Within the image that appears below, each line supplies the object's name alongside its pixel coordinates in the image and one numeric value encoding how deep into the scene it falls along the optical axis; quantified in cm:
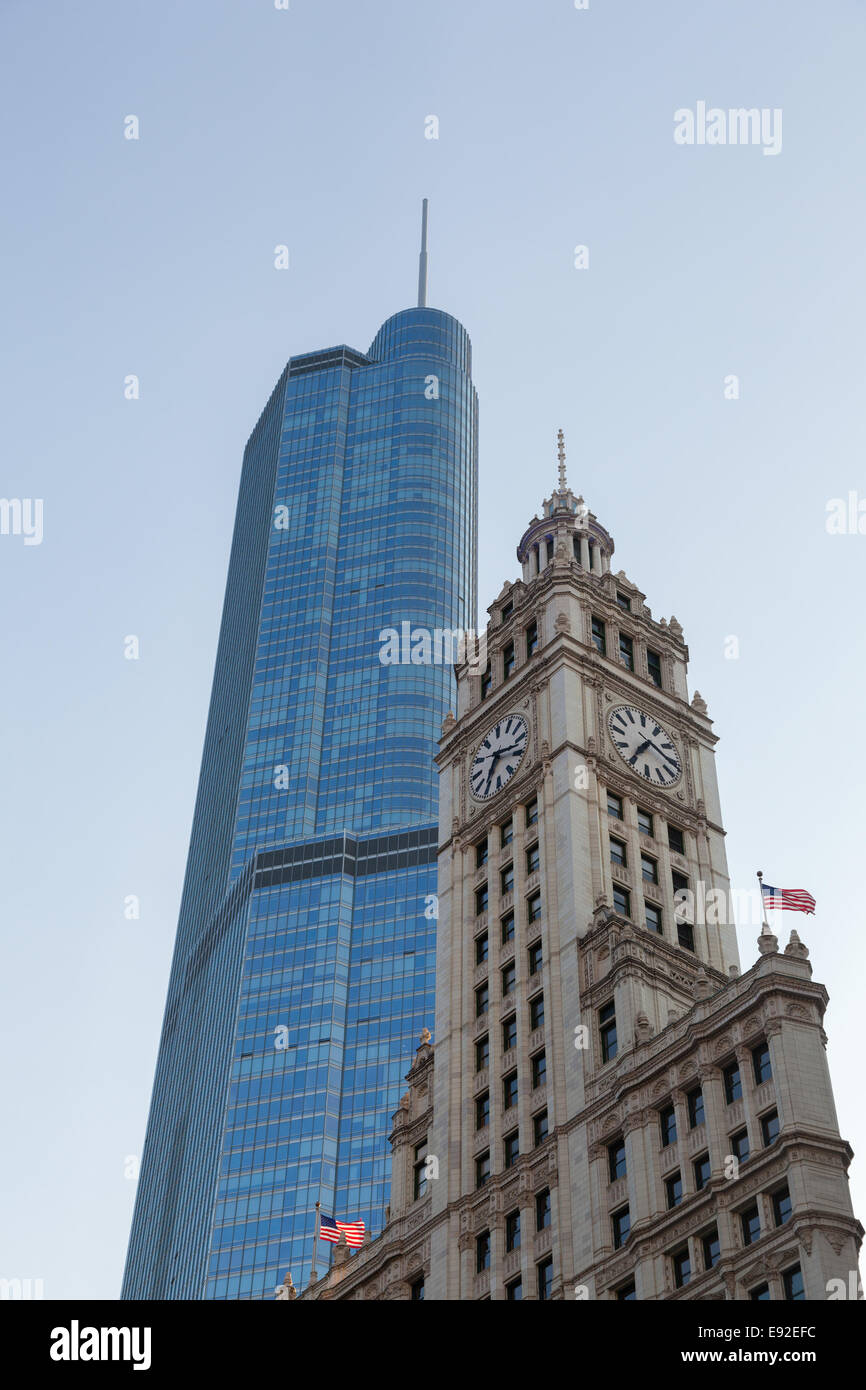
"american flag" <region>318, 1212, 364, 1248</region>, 8531
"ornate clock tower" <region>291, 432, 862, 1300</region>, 6688
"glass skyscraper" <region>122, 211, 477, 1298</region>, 18438
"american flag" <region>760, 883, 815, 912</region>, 7525
